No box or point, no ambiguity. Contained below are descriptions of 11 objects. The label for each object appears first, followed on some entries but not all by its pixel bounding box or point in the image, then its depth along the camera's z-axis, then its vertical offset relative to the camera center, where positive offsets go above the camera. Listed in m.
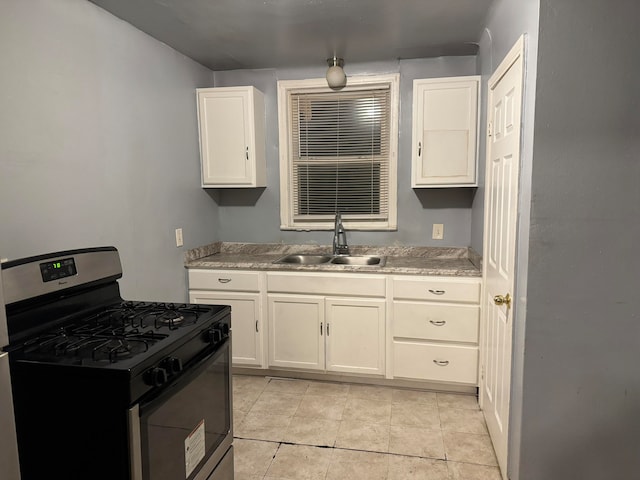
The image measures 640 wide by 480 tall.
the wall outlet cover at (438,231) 3.33 -0.28
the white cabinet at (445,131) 2.91 +0.42
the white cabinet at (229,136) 3.20 +0.44
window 3.36 +0.33
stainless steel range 1.22 -0.54
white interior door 1.85 -0.21
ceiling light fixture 3.18 +0.89
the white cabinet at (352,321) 2.81 -0.84
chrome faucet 3.39 -0.35
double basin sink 3.33 -0.49
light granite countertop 2.86 -0.47
